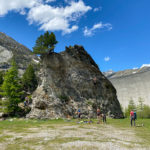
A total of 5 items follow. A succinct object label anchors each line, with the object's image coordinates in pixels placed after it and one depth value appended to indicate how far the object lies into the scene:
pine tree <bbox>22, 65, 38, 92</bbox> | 64.06
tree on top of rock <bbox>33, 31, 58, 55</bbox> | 41.50
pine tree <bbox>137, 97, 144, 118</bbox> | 89.00
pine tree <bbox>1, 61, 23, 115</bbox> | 34.31
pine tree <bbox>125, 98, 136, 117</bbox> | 94.94
